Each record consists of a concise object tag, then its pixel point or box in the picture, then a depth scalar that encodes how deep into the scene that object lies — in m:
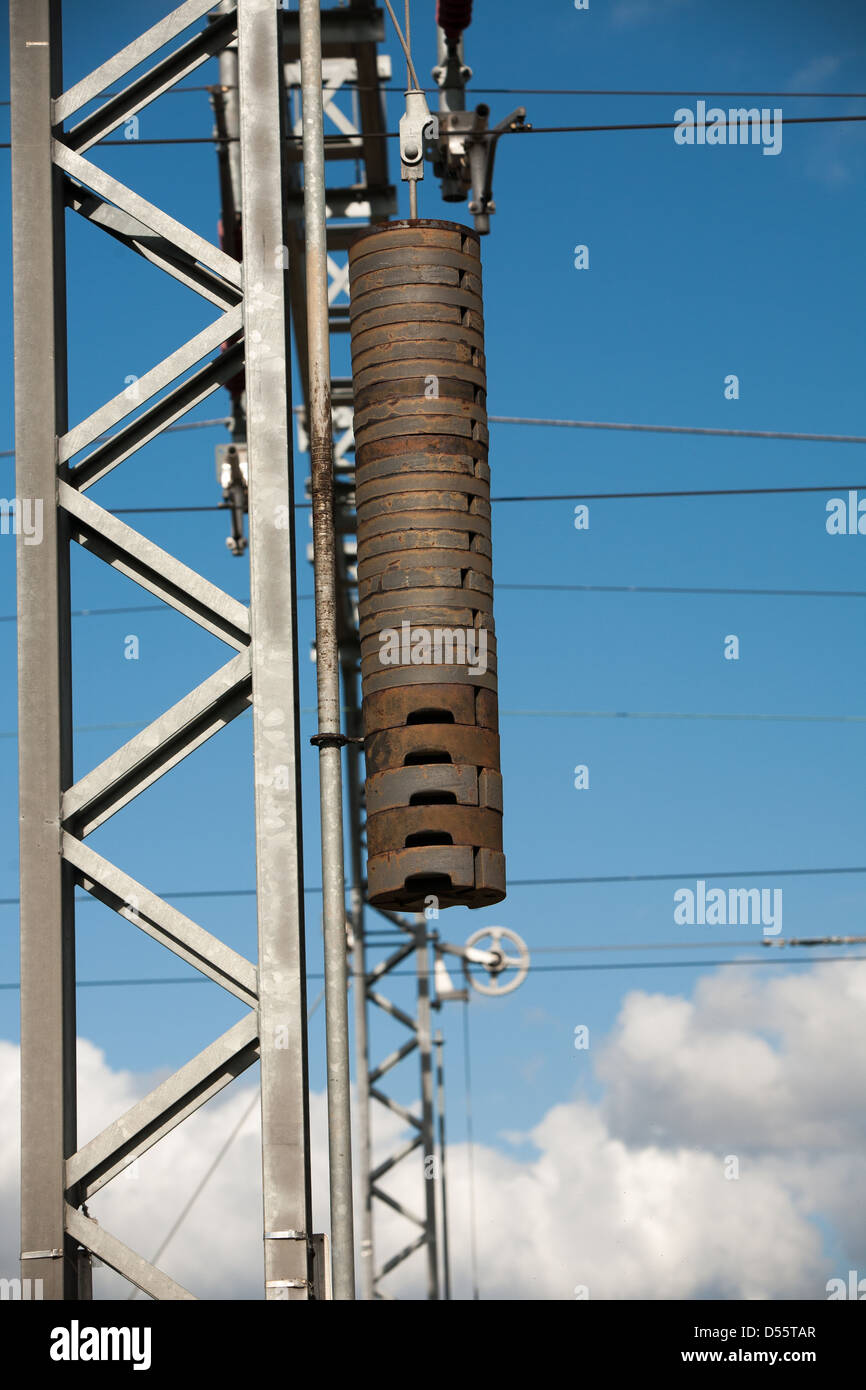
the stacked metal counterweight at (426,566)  7.52
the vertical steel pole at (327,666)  7.05
